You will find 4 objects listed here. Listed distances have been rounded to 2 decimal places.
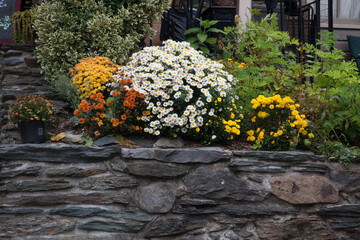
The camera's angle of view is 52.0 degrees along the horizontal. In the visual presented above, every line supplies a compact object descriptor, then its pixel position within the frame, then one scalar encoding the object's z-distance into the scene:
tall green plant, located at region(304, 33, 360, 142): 3.29
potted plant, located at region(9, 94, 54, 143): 3.20
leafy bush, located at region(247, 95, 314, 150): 3.24
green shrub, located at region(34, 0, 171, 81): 4.19
